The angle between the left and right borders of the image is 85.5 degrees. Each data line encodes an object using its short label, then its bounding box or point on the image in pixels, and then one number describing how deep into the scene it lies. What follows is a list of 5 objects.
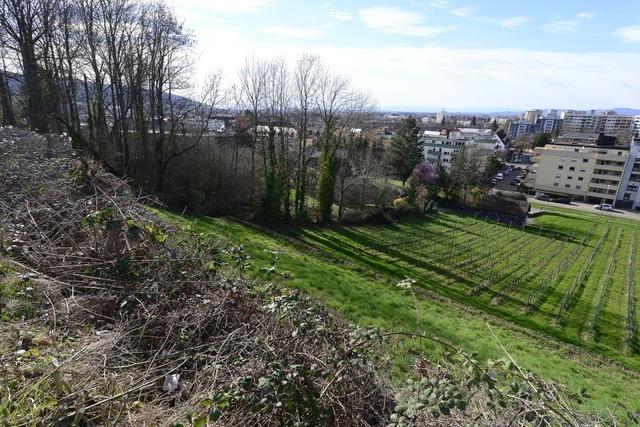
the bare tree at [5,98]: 12.51
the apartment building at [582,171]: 42.41
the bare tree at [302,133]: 20.48
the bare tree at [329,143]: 21.27
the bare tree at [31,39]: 11.97
